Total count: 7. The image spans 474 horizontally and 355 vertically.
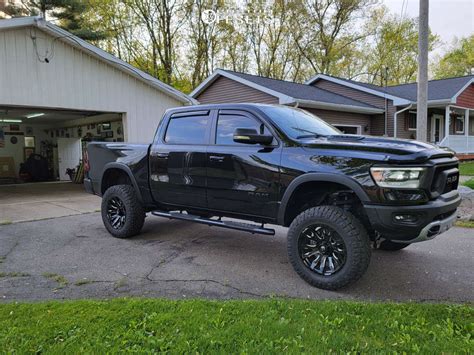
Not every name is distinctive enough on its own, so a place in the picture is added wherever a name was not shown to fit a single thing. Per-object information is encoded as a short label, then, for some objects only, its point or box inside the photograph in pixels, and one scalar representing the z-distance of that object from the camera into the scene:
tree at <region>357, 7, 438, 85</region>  32.69
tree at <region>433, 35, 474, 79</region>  42.03
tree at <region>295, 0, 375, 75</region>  31.56
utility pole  8.34
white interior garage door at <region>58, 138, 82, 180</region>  17.91
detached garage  9.25
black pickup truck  3.56
